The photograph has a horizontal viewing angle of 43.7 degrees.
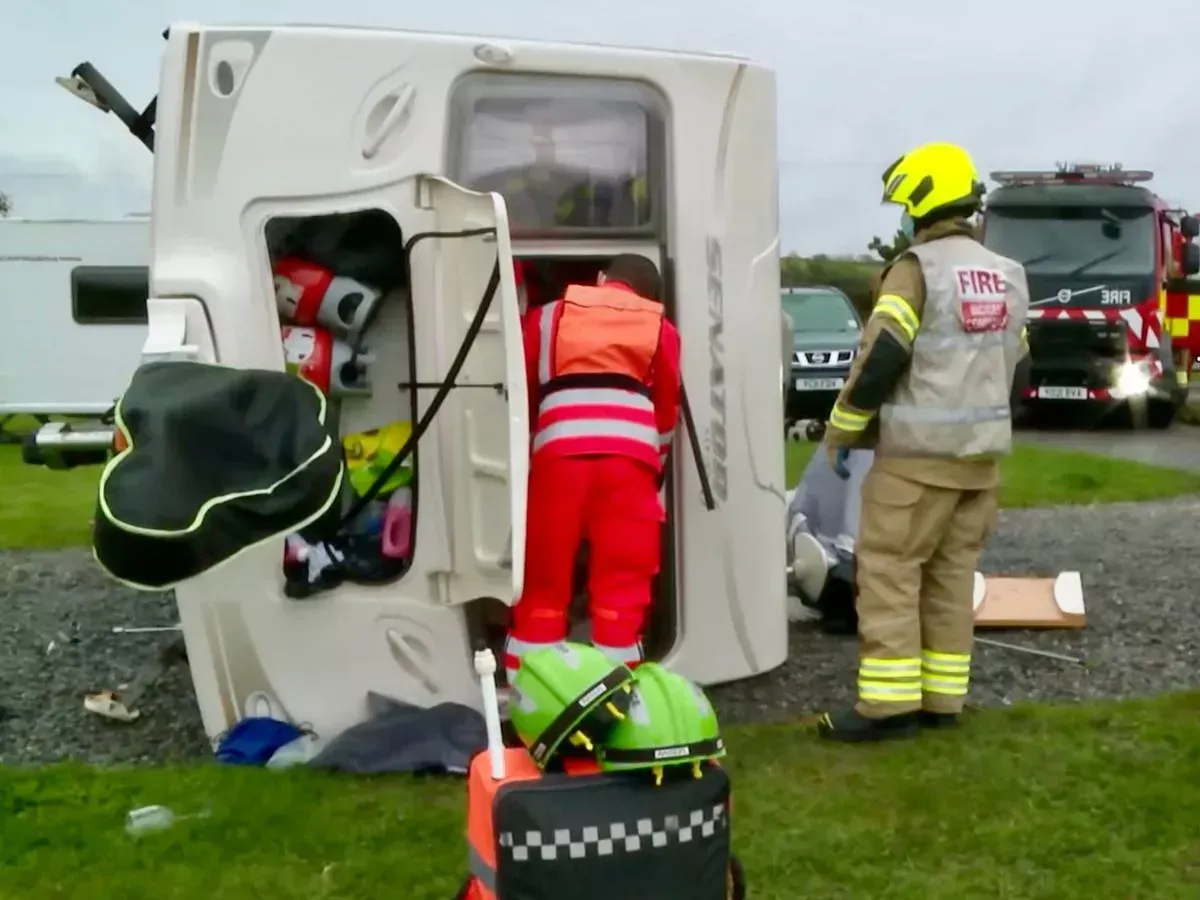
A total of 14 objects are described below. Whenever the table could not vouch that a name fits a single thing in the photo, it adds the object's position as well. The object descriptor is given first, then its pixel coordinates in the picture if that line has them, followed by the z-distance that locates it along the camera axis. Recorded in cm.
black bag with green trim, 354
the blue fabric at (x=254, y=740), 464
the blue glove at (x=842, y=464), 558
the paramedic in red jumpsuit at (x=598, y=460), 460
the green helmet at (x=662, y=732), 291
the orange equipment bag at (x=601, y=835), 287
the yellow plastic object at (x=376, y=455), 500
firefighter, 472
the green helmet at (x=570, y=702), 290
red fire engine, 1550
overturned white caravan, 448
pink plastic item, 496
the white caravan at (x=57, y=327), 1579
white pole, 293
